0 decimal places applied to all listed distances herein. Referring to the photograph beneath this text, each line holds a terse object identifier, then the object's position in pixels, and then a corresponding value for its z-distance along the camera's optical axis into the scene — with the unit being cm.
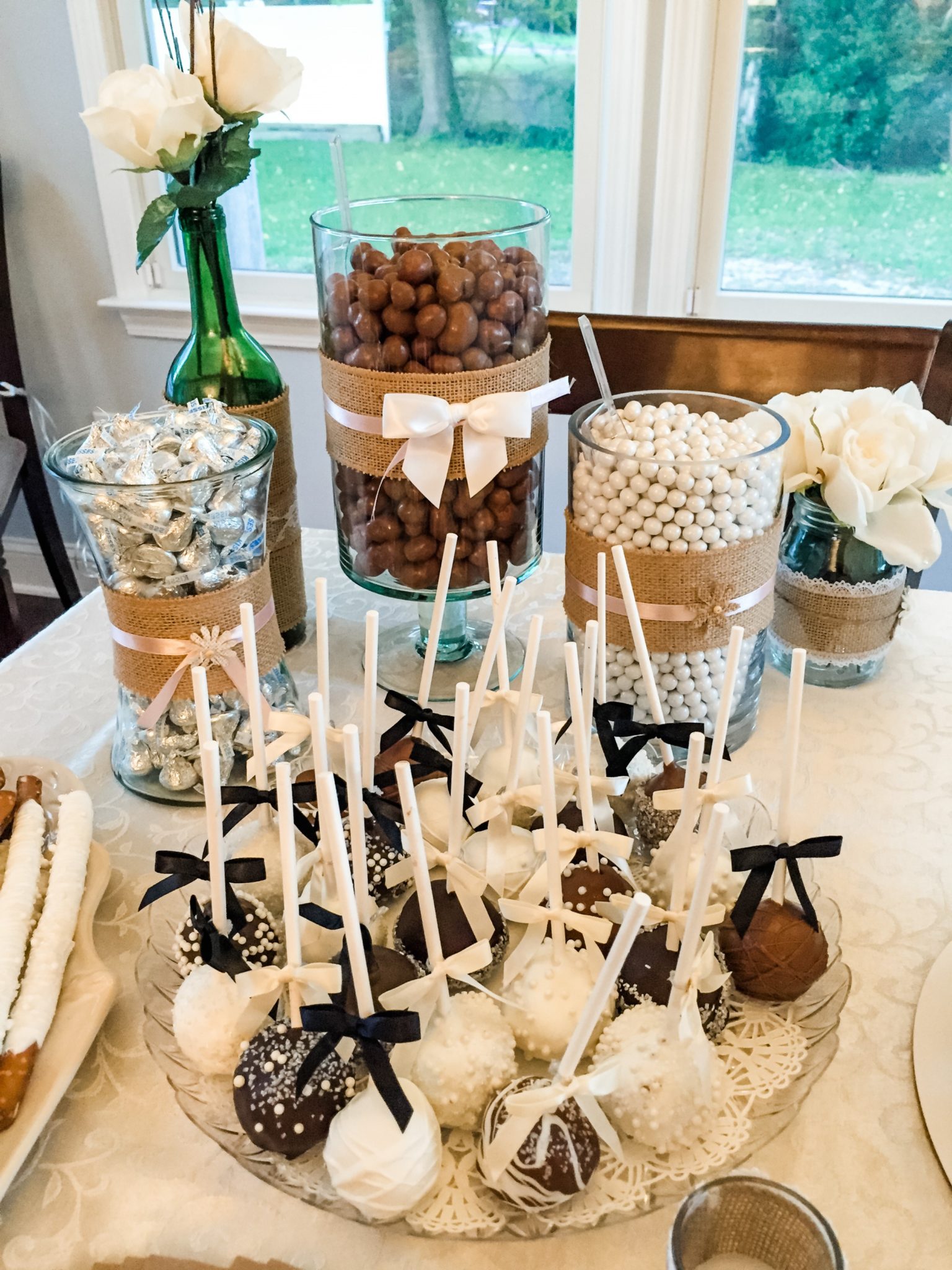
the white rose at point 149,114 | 72
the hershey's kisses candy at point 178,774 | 73
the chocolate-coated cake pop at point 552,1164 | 43
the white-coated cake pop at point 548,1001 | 49
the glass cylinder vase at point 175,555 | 65
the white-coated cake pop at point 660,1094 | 45
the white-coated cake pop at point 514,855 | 57
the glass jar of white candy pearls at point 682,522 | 71
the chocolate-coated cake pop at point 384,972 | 49
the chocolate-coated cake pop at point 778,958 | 52
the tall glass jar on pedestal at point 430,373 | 75
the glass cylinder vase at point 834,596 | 83
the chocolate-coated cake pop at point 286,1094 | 46
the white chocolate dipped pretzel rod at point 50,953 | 50
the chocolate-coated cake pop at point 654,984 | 51
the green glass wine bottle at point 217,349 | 81
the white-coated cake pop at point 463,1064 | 46
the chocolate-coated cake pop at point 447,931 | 53
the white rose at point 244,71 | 74
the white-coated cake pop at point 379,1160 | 43
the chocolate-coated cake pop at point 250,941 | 53
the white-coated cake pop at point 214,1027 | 49
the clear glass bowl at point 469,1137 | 44
